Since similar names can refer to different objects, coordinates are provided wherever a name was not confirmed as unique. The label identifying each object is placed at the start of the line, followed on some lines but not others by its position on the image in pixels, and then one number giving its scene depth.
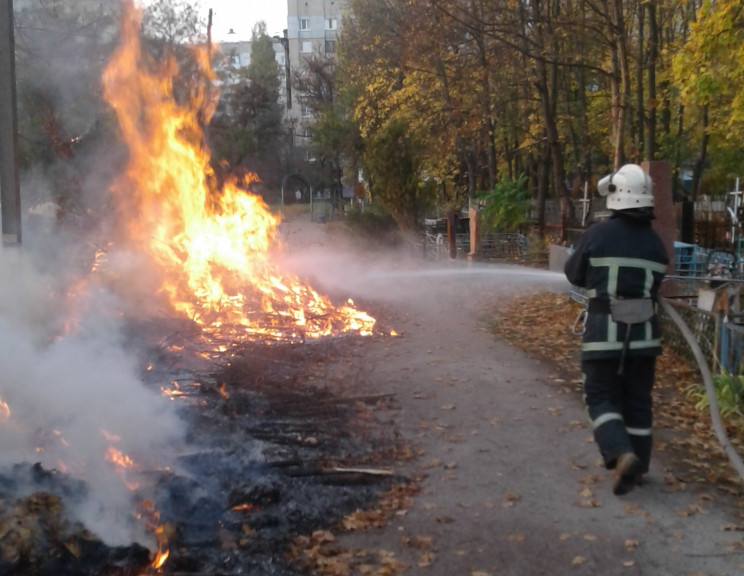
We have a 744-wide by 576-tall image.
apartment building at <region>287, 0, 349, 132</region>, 81.88
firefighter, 5.08
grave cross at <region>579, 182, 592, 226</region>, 22.73
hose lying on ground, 5.13
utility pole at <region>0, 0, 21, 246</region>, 7.08
